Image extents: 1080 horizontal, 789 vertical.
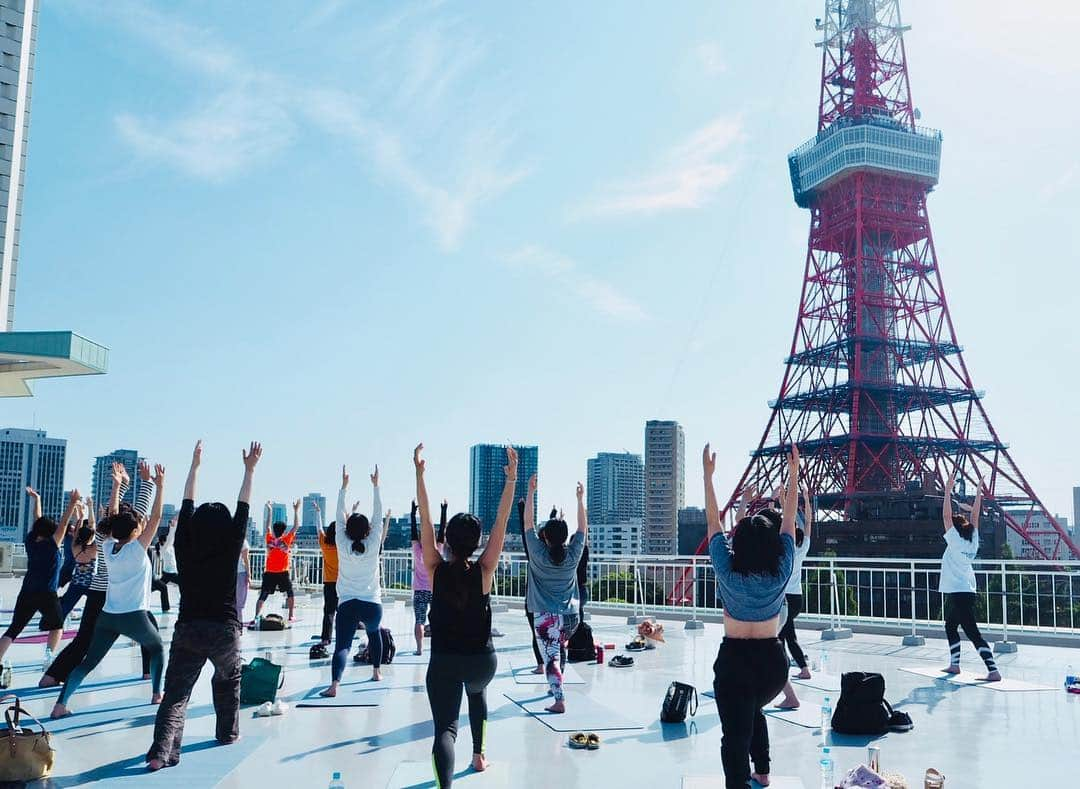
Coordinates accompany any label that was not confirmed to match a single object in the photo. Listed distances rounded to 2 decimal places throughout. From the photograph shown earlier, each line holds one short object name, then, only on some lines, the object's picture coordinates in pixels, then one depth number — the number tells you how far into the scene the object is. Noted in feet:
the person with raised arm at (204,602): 19.11
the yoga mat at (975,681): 29.68
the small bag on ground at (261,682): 25.03
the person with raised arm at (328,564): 36.23
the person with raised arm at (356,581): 25.88
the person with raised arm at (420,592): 32.51
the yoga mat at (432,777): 17.63
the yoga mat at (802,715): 23.27
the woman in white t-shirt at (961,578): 30.25
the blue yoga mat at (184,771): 17.62
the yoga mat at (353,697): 25.88
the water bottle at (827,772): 16.70
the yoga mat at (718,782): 17.34
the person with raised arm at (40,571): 27.50
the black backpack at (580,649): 35.86
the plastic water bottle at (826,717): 22.57
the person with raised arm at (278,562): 43.65
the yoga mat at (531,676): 30.33
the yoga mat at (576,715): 23.05
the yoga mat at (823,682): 28.81
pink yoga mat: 41.16
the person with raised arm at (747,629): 14.75
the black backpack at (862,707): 22.21
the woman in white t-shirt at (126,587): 21.97
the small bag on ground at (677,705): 23.61
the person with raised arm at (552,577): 25.26
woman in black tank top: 15.99
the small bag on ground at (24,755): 17.01
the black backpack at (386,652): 34.55
